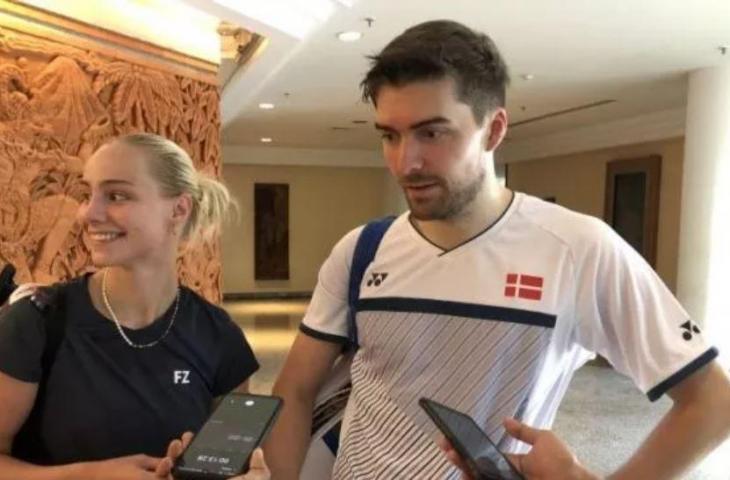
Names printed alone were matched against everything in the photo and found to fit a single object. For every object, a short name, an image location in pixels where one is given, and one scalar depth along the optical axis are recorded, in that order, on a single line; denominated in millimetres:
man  1195
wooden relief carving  3256
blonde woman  1281
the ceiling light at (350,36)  5227
